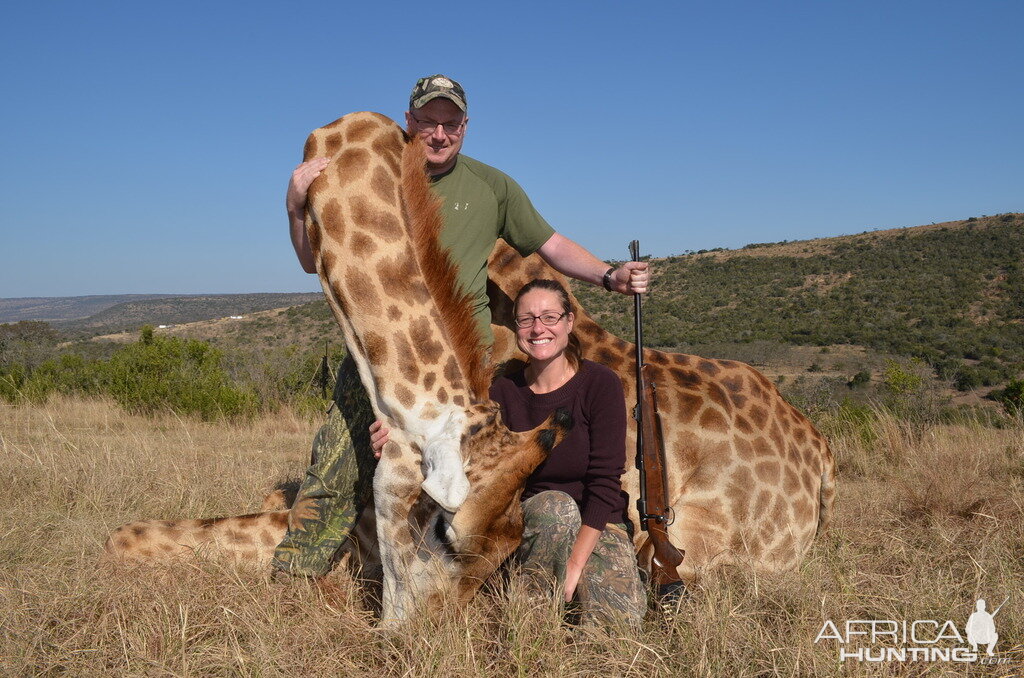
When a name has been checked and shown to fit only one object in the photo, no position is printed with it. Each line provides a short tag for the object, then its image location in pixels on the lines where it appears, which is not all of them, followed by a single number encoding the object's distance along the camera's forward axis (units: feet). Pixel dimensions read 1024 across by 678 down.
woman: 10.77
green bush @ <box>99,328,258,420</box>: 32.50
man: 12.21
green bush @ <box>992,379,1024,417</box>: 33.75
